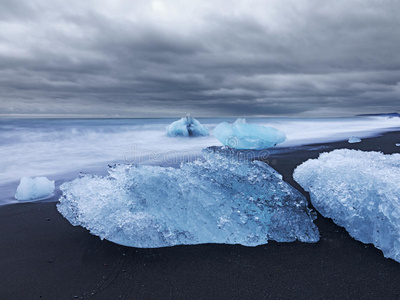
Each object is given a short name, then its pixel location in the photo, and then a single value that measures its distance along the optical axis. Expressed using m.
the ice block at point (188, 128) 13.38
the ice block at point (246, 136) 7.78
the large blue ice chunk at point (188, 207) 2.16
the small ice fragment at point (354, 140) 9.25
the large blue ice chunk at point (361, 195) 2.02
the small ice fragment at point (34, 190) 3.46
